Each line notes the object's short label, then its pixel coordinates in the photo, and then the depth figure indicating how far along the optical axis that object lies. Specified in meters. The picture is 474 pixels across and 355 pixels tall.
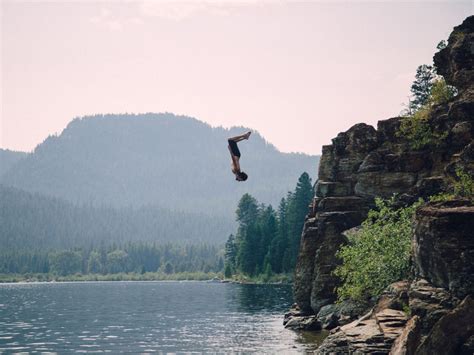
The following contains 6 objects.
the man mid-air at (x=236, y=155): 29.19
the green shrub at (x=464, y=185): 45.03
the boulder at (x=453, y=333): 33.66
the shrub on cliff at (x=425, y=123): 60.06
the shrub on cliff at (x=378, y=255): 51.03
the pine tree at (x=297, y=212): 146.25
